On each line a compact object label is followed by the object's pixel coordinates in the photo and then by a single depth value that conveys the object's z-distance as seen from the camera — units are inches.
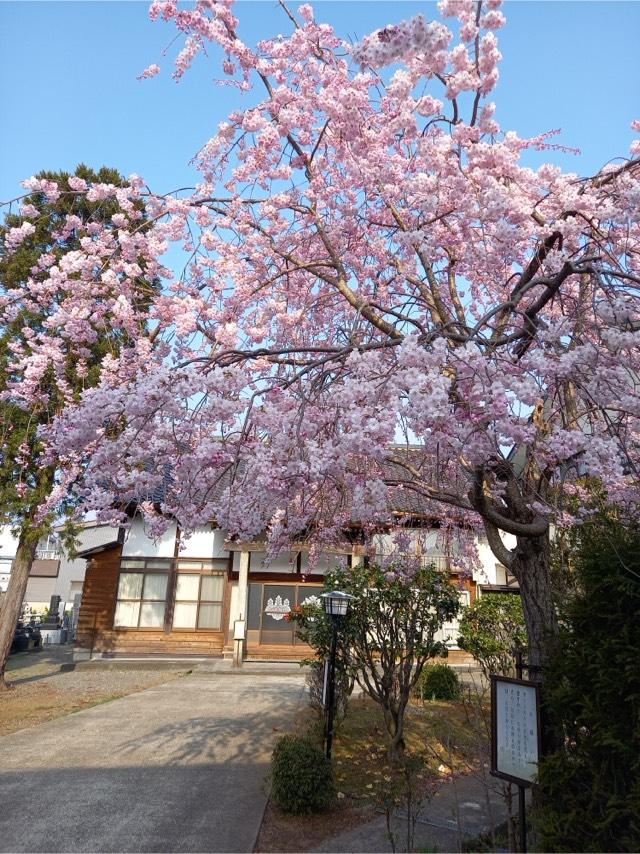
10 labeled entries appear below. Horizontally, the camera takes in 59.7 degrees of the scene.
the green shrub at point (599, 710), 104.5
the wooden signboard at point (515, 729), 133.4
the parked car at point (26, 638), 753.6
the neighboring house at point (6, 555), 1269.3
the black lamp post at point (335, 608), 239.6
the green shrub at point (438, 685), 410.9
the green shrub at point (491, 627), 353.7
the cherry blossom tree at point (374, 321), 150.1
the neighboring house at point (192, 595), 604.7
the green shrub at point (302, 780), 197.9
